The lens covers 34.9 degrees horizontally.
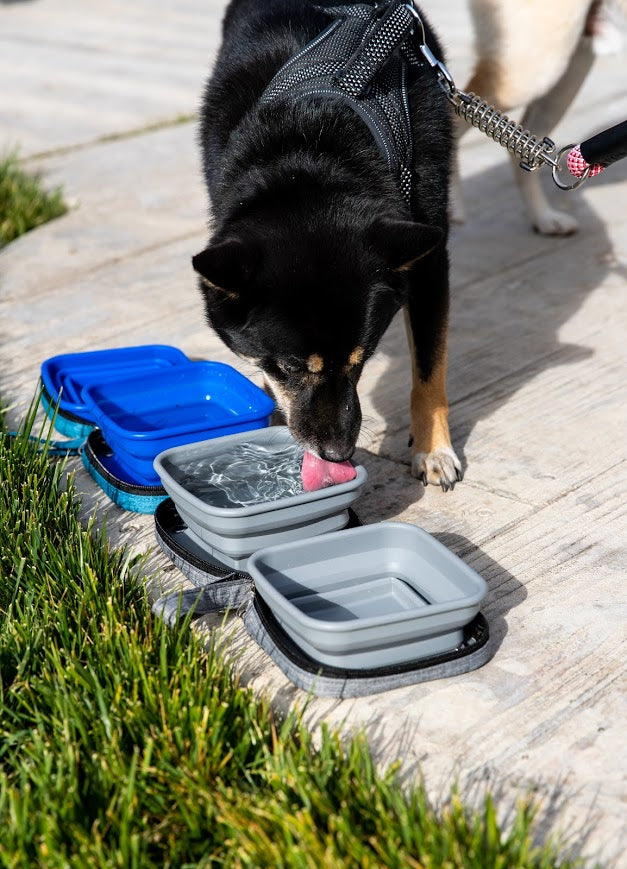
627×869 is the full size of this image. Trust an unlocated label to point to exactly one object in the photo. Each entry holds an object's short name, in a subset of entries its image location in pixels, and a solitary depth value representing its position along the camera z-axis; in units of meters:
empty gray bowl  1.98
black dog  2.44
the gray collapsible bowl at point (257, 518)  2.31
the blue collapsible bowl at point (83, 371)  3.16
